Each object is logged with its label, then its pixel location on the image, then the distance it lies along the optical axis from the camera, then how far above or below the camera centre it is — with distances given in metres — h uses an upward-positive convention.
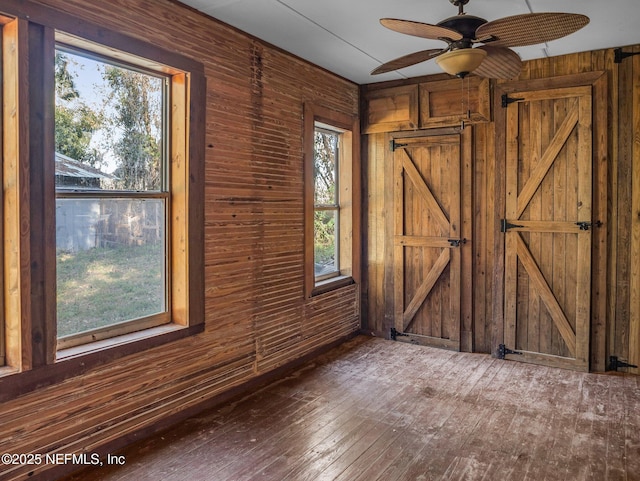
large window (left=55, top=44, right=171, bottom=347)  2.58 +0.20
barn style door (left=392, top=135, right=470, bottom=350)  4.80 -0.11
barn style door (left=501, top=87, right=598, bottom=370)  4.16 +0.03
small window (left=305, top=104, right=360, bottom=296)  4.81 +0.32
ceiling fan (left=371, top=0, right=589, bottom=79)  2.39 +1.07
